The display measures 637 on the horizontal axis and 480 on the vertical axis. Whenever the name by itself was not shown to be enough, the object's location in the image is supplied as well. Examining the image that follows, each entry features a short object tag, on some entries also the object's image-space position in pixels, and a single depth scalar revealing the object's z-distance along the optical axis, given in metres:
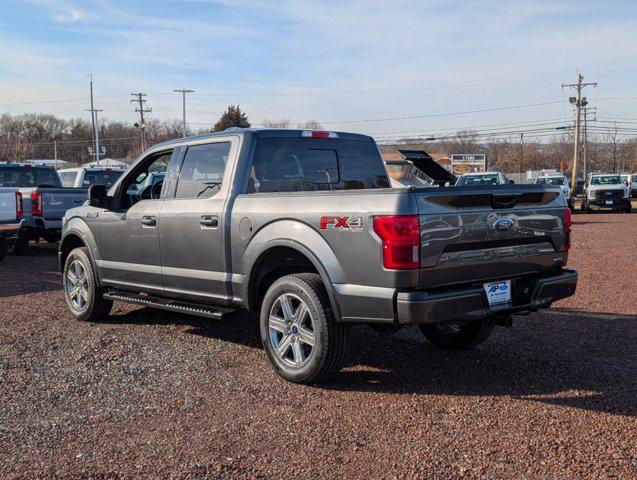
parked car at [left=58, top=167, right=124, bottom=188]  17.00
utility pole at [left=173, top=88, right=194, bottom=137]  68.76
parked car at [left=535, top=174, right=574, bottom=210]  30.11
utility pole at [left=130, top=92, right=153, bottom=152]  76.19
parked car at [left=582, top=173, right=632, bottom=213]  30.02
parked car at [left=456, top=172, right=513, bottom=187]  23.53
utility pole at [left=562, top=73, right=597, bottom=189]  52.56
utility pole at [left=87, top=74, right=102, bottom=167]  72.25
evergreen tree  65.26
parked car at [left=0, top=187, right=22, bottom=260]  12.02
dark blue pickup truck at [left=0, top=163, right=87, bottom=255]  13.67
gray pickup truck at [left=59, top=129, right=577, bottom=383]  4.36
